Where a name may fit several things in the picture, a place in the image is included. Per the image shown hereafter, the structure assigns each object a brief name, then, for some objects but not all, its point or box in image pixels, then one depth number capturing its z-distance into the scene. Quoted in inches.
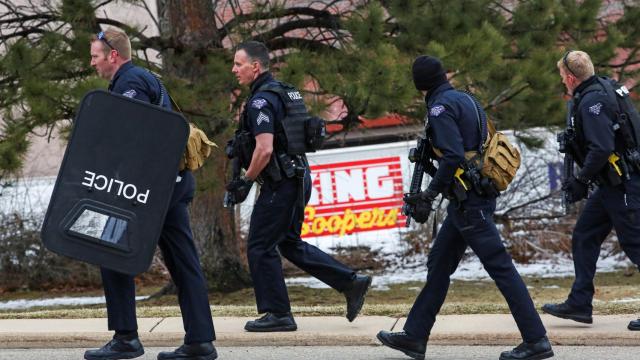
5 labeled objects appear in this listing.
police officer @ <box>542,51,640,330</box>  518.3
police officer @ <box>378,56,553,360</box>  460.1
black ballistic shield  439.8
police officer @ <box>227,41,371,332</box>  530.9
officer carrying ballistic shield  475.2
